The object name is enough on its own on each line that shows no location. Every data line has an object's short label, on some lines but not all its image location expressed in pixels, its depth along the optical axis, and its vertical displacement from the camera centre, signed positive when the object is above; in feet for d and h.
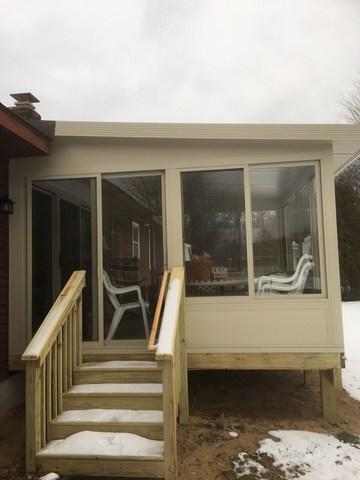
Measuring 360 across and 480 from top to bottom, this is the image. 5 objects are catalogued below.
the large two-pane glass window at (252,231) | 13.32 +1.12
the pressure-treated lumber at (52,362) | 9.43 -2.43
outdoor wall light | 13.56 +2.22
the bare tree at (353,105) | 54.80 +21.45
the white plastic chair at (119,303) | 13.79 -1.20
